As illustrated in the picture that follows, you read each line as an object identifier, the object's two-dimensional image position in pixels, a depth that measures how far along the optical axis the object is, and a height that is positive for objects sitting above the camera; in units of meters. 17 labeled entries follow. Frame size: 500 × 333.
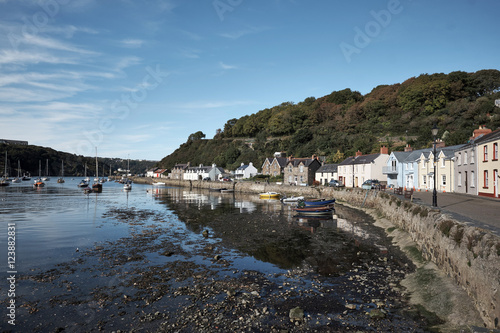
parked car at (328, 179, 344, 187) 62.13 -2.93
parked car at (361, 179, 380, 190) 48.59 -2.34
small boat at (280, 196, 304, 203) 52.50 -5.39
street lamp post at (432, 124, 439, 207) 20.09 +2.48
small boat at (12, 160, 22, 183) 138.82 -2.98
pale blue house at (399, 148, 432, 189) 45.97 +0.16
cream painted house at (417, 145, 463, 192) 37.72 +0.07
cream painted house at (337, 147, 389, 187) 58.66 +0.48
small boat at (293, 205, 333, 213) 37.56 -5.01
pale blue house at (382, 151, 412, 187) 50.97 +0.26
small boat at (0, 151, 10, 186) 106.94 -4.99
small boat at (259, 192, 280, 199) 63.91 -5.56
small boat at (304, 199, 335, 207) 37.84 -4.21
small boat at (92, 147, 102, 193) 87.68 -5.62
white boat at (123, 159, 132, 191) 93.53 -5.58
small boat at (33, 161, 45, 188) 102.21 -5.41
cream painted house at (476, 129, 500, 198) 27.09 +0.57
